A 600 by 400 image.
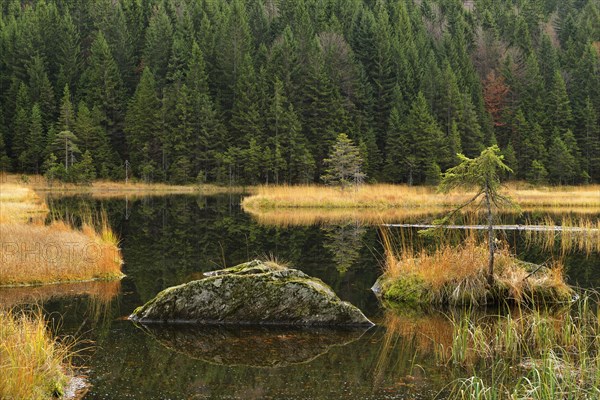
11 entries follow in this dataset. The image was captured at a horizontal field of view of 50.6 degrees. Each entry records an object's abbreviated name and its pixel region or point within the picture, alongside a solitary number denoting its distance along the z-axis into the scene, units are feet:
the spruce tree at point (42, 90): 269.64
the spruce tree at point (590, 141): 255.60
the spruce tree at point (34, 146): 247.50
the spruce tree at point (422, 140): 231.09
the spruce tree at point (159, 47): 282.97
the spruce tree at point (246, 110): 243.40
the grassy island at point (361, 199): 143.54
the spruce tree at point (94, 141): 248.32
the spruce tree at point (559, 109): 265.95
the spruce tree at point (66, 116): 249.96
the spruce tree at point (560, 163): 239.09
